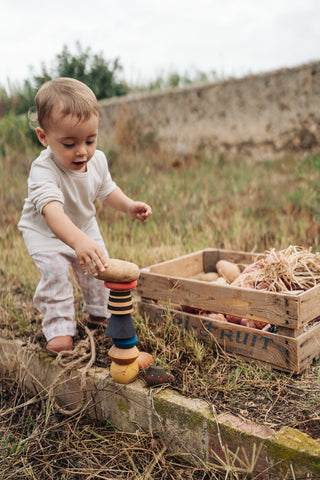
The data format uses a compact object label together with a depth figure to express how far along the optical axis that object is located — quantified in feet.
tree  19.27
